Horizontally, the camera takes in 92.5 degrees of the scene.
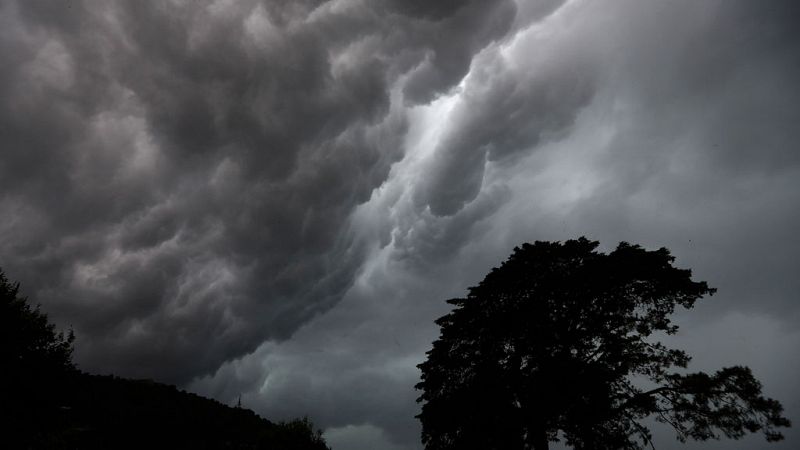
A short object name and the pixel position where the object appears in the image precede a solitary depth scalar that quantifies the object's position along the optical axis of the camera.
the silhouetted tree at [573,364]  17.73
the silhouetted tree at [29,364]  23.27
